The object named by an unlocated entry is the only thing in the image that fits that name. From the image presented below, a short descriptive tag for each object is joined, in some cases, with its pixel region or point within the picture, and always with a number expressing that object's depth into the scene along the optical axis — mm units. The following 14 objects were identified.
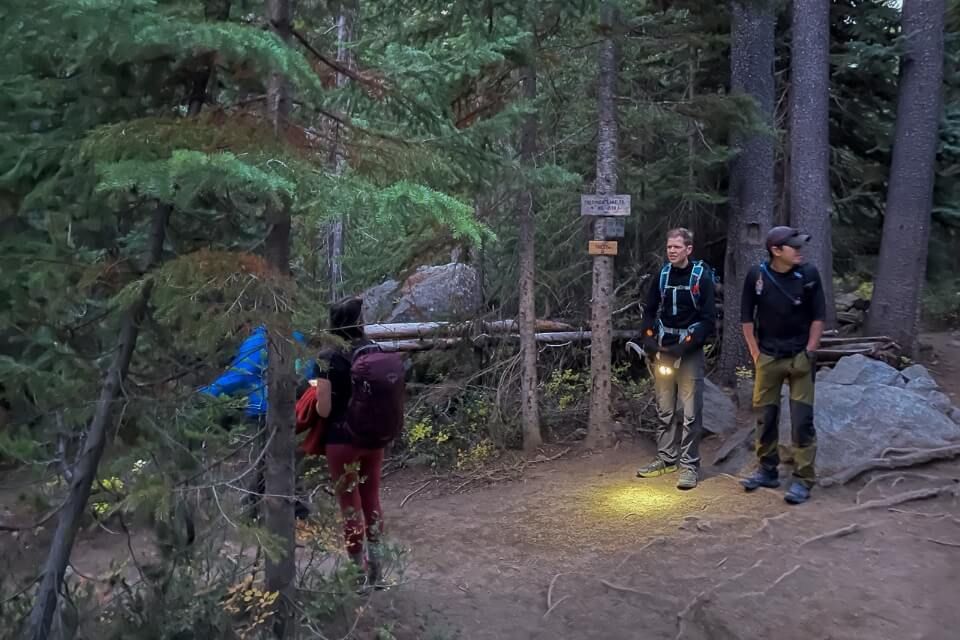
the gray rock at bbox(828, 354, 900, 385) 8344
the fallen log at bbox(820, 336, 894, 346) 9845
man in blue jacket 4859
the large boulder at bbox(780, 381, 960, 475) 7340
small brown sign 8555
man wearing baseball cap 6609
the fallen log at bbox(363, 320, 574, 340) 9875
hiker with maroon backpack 4930
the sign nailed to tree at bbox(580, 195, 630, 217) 8422
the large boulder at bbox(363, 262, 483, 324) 10305
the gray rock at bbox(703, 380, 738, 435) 8867
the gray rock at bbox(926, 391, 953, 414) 8070
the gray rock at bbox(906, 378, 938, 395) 8375
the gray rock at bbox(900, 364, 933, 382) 8703
